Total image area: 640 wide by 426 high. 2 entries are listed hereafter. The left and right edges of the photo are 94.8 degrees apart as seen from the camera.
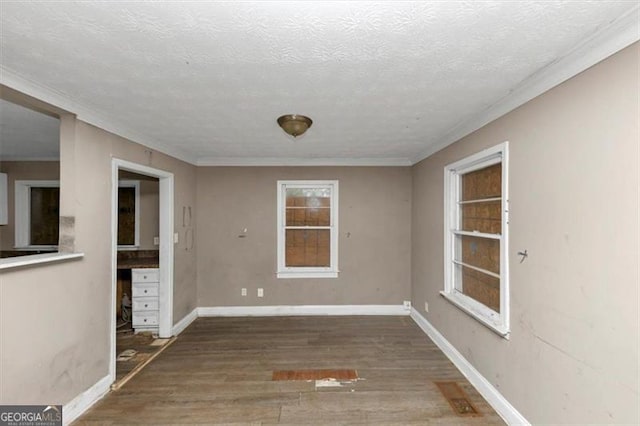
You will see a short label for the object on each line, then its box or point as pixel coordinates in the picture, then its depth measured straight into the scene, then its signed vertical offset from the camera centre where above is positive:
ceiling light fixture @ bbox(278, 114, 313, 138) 2.41 +0.75
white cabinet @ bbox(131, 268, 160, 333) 3.76 -1.12
